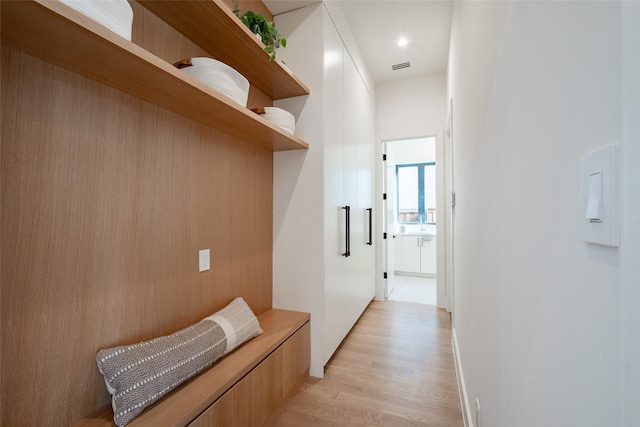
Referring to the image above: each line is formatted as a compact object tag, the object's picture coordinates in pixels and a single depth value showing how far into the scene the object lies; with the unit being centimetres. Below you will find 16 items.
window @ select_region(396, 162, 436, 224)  576
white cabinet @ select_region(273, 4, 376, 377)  203
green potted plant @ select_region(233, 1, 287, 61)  151
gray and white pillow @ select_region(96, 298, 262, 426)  96
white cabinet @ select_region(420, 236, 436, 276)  520
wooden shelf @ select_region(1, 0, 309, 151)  70
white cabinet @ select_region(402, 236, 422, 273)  532
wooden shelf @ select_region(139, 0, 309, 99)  121
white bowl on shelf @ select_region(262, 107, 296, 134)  174
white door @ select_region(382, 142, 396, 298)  385
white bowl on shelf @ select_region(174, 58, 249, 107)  121
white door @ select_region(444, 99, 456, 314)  332
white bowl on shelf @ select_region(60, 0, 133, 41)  76
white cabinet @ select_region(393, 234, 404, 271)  549
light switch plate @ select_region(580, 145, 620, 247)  34
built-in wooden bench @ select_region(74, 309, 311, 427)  101
